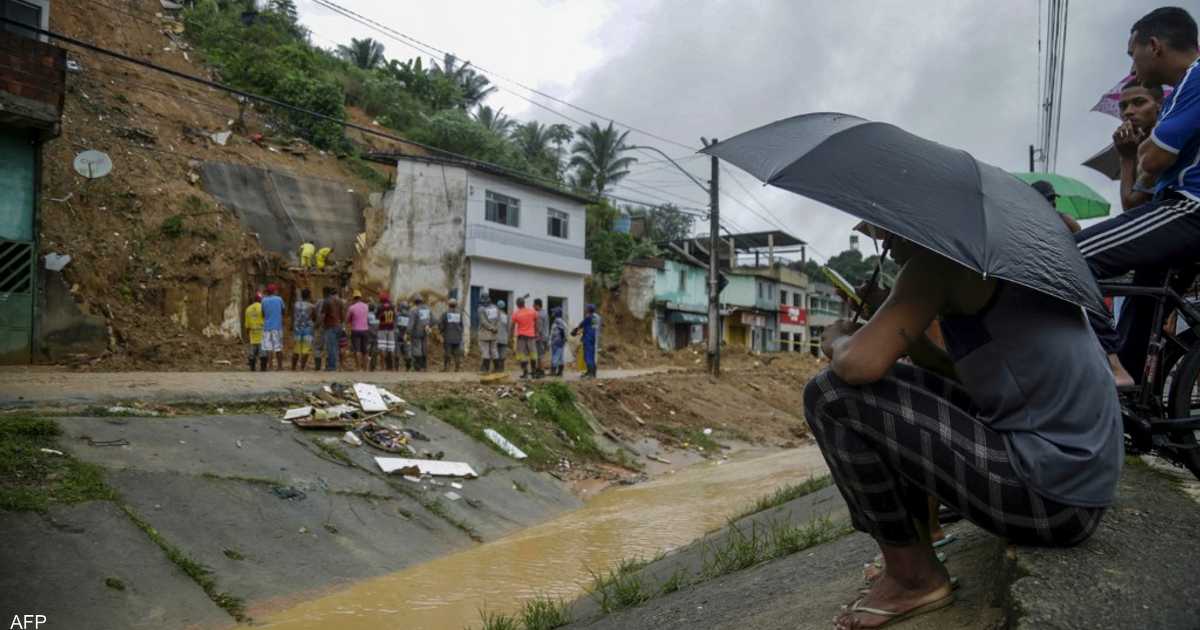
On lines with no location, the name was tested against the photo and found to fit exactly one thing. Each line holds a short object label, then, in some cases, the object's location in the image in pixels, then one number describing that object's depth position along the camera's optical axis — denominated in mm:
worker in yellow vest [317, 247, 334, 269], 23781
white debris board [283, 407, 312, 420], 8906
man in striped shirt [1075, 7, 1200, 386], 2855
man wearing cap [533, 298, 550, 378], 17541
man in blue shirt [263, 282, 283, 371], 14461
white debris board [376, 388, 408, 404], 10438
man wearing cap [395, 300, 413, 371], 18234
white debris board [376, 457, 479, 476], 8453
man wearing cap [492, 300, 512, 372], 16695
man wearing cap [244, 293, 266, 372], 14539
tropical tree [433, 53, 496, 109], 49219
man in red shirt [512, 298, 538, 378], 16781
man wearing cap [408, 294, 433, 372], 17672
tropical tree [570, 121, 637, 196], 43062
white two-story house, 25484
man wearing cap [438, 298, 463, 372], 17953
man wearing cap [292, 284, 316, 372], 15539
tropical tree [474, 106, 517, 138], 47031
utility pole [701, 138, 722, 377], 21578
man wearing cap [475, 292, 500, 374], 16531
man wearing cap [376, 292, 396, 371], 16891
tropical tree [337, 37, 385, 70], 51031
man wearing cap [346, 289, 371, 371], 16188
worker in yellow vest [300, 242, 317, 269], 23656
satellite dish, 17031
